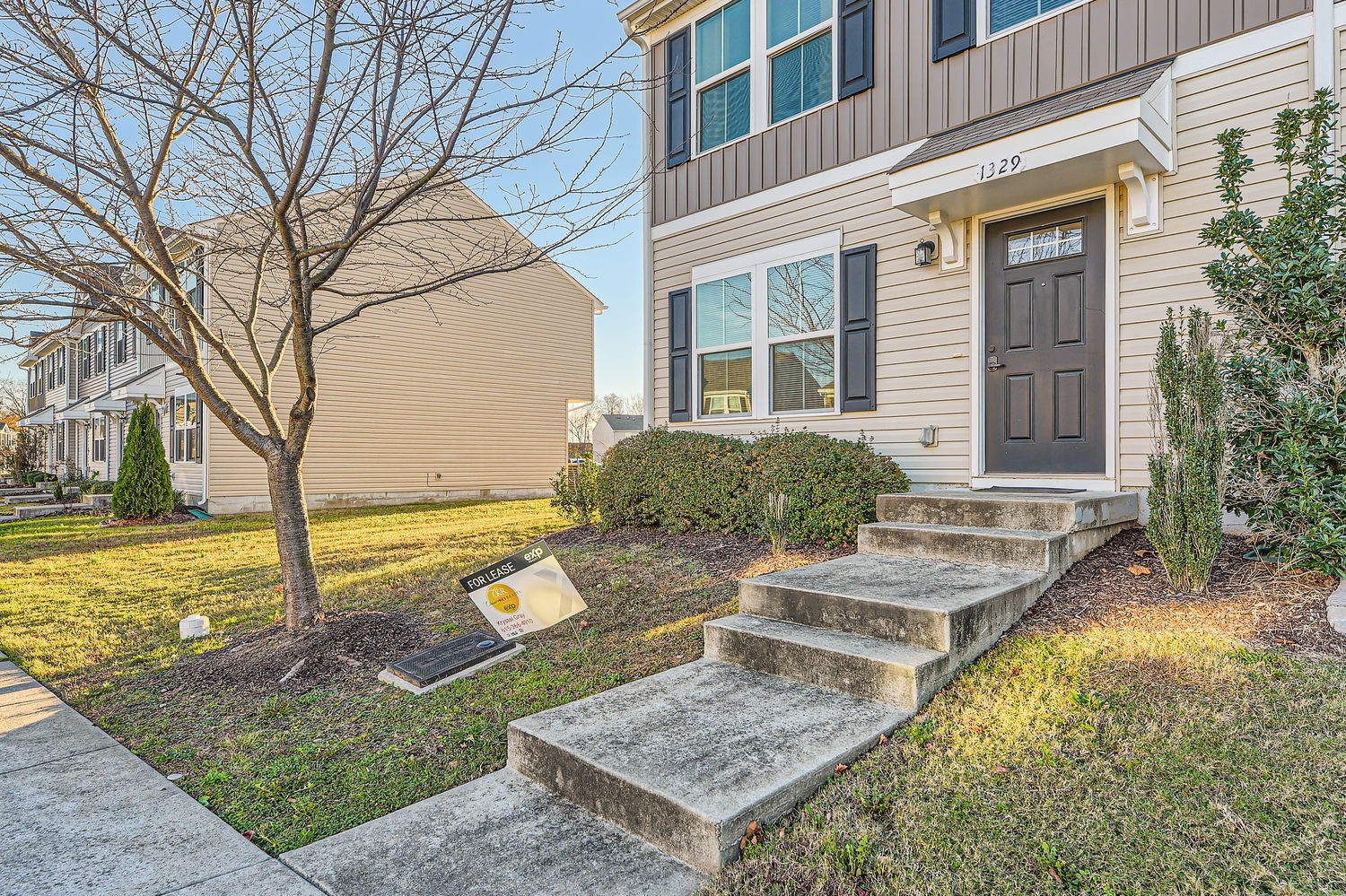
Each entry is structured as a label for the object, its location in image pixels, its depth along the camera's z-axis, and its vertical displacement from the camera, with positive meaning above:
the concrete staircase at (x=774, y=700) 2.11 -1.02
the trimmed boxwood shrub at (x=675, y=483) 6.01 -0.36
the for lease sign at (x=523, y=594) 3.89 -0.83
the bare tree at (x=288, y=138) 3.63 +1.74
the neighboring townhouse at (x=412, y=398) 13.89 +0.94
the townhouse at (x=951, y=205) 4.50 +1.75
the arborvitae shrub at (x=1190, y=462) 3.28 -0.09
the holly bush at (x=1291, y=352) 3.23 +0.44
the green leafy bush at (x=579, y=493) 8.19 -0.59
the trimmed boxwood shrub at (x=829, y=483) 5.05 -0.29
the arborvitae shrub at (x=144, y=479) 12.22 -0.66
